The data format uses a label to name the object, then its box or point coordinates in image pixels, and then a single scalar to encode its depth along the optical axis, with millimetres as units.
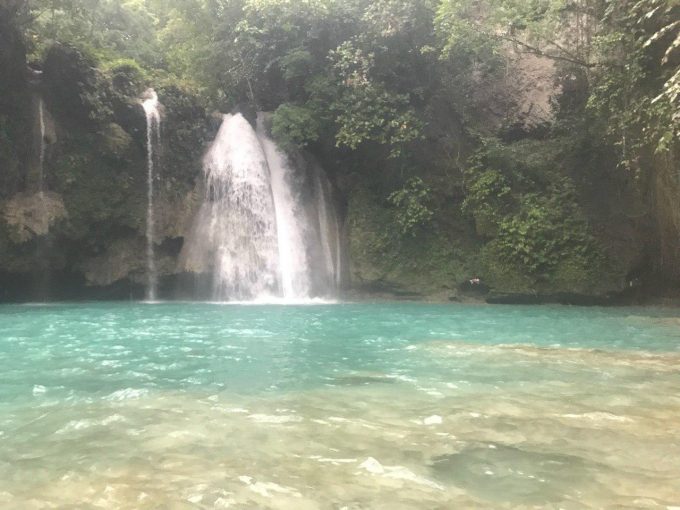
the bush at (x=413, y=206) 16891
